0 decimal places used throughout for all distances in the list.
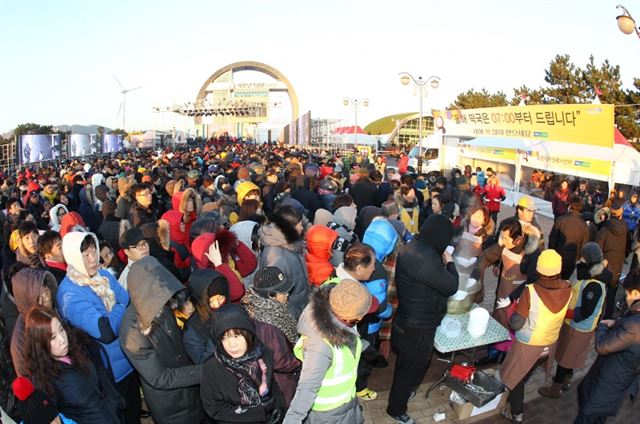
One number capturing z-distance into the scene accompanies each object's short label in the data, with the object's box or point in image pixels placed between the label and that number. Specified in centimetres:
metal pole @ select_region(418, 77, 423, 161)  1889
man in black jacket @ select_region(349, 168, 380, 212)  807
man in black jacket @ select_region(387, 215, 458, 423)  333
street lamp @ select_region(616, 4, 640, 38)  618
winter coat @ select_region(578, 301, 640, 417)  309
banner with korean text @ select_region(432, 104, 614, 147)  1304
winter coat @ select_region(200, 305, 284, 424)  236
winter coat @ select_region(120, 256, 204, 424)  264
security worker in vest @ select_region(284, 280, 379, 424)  242
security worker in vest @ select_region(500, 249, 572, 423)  354
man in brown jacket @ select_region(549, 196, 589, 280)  597
